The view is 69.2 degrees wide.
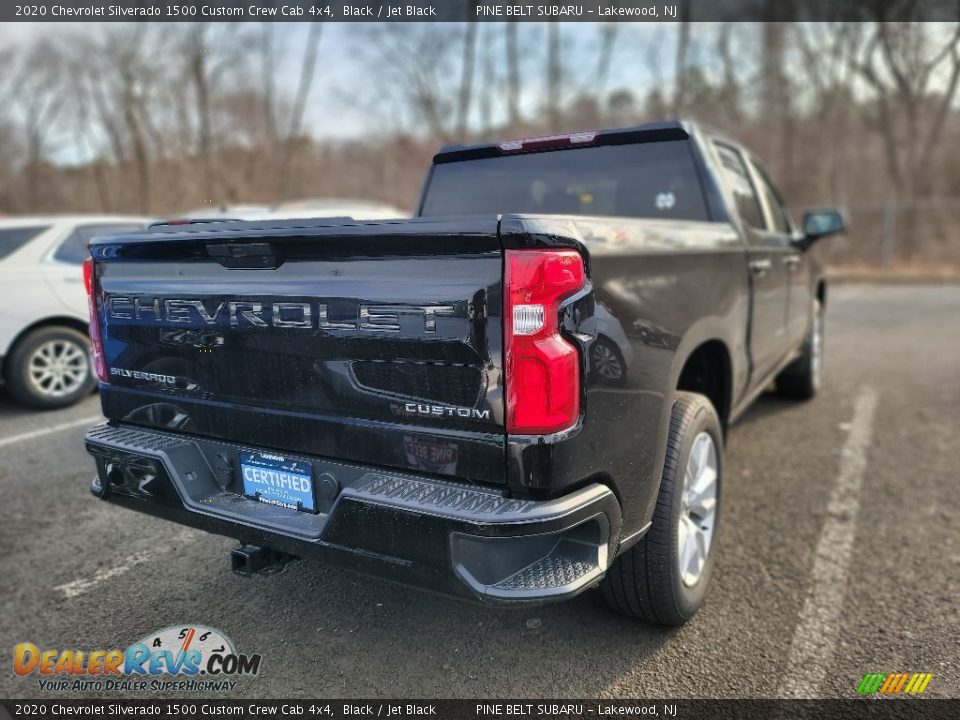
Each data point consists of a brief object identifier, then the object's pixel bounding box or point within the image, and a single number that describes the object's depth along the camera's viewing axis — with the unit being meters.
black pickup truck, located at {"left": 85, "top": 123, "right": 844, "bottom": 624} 1.88
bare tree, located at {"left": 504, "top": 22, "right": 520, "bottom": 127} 24.22
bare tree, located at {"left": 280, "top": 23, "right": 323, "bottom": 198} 23.05
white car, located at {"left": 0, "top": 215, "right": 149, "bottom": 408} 5.89
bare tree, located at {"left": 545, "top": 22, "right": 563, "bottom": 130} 24.56
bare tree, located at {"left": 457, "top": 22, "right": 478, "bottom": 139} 24.31
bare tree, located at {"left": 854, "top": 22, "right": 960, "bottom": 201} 19.83
